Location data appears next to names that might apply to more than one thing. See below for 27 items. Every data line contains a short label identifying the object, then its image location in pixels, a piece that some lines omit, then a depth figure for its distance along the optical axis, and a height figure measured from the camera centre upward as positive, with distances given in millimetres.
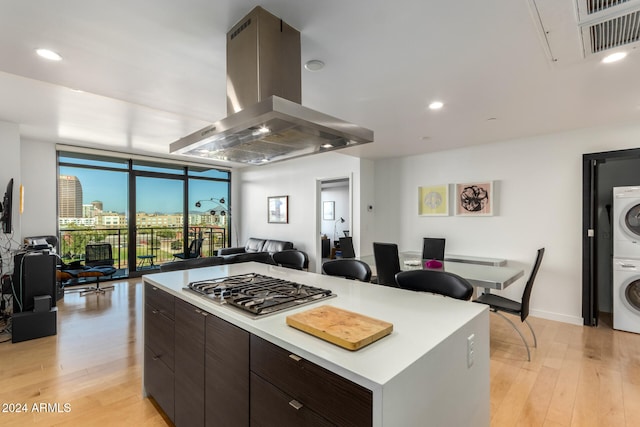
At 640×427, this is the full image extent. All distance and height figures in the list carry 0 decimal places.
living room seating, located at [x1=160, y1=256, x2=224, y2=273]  3826 -663
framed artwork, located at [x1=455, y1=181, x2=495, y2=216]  4496 +225
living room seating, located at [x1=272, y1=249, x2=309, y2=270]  3225 -497
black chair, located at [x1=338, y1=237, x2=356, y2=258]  5023 -568
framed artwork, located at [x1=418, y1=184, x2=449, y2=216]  4969 +222
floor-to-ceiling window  5836 +126
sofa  6543 -758
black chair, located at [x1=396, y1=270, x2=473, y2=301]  1970 -492
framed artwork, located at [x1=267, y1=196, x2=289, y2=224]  6973 +105
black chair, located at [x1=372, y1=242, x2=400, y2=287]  3406 -573
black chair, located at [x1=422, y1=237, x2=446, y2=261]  4711 -565
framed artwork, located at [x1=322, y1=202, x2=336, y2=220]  10047 +83
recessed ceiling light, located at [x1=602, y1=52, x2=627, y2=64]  2037 +1081
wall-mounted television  3842 +93
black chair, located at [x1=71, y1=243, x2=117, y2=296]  5063 -919
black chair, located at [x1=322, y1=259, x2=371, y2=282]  2479 -483
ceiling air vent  1671 +1073
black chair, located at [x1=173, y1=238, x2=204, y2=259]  6871 -871
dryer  3449 -109
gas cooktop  1492 -464
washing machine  3457 -966
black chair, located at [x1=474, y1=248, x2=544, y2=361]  2855 -919
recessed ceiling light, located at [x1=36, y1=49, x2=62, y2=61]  2077 +1131
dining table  2805 -629
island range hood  1569 +695
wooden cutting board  1074 -451
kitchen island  940 -580
